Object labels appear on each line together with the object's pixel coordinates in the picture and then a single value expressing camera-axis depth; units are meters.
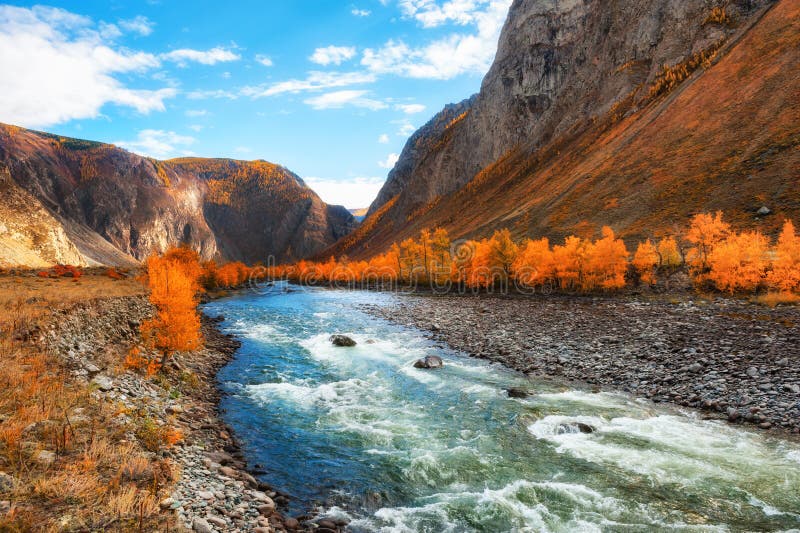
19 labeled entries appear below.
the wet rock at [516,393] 21.97
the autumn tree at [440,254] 86.56
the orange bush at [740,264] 42.75
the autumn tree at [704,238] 52.25
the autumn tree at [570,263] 61.47
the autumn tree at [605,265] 57.47
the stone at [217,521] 10.00
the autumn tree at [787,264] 38.81
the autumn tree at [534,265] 65.75
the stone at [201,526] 9.34
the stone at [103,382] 16.20
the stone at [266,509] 11.55
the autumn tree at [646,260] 57.24
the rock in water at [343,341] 36.78
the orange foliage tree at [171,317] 24.23
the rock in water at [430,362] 28.81
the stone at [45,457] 9.48
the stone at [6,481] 8.16
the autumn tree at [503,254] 73.50
